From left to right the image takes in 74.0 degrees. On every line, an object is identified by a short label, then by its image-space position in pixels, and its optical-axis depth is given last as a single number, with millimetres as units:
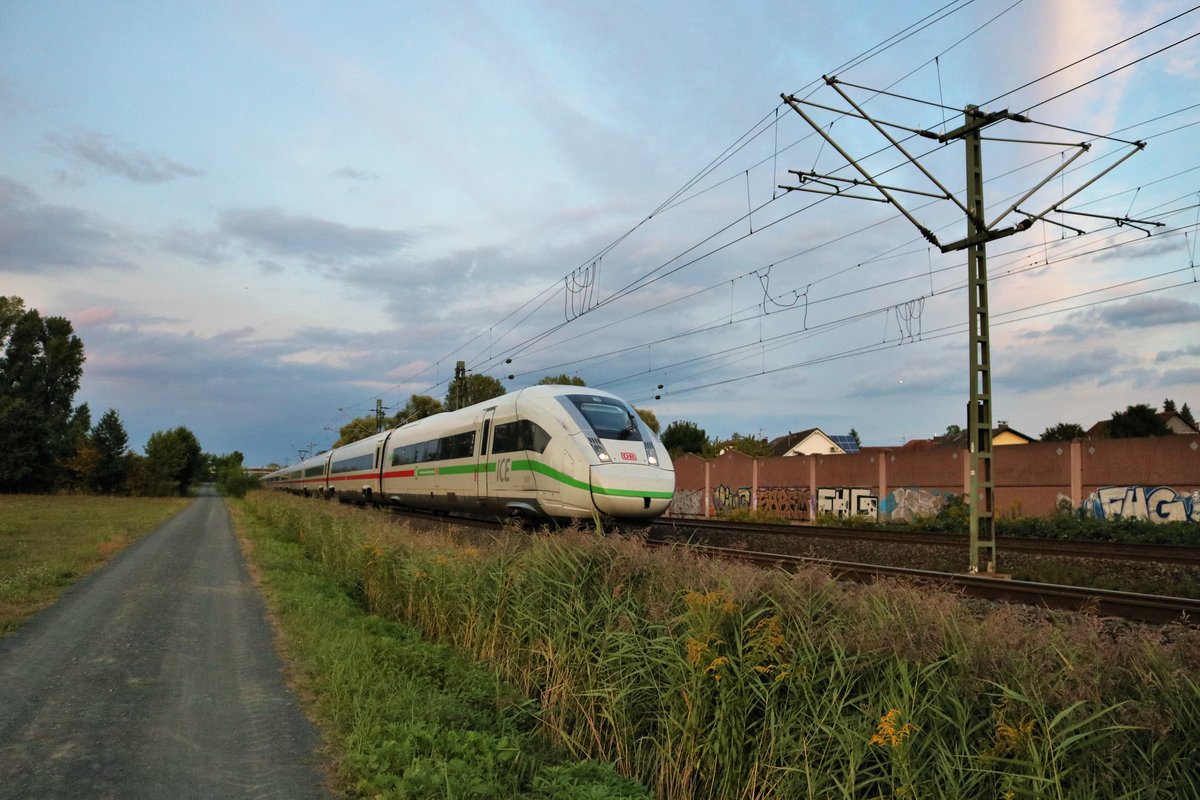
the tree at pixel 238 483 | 100250
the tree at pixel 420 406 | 85875
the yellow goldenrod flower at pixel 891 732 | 3695
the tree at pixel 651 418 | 85450
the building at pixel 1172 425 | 54906
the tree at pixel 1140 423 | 48781
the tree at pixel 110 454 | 80812
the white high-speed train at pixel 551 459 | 15000
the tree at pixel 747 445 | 81250
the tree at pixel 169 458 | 87688
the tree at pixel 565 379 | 79112
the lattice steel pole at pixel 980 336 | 13758
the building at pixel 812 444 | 90188
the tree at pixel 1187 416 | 57688
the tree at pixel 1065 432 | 55775
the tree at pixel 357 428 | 103331
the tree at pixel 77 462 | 76250
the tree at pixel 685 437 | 88838
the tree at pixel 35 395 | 64875
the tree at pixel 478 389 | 82081
